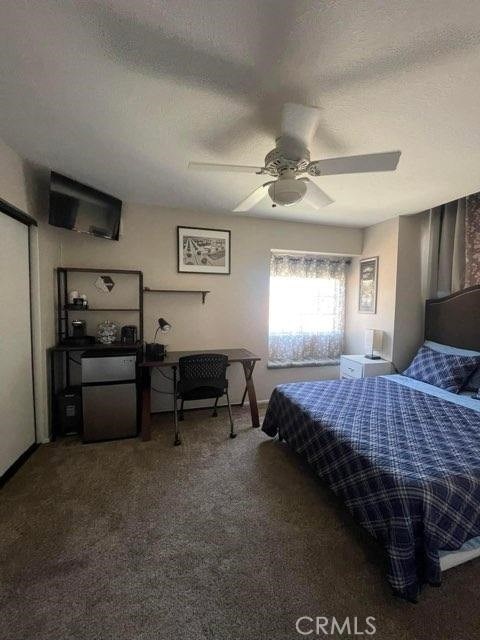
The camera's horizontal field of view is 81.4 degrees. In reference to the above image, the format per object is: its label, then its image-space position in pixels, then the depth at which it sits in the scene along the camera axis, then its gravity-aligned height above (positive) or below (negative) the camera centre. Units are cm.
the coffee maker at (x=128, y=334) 301 -36
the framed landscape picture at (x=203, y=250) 328 +62
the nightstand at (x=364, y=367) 335 -76
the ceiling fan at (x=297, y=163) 139 +79
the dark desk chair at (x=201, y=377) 262 -72
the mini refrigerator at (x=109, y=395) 259 -89
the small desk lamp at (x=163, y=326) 310 -28
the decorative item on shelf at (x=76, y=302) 281 -2
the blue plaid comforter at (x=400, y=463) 123 -84
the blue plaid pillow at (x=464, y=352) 257 -48
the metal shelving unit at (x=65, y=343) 270 -44
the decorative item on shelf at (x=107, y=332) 292 -34
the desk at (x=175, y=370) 270 -71
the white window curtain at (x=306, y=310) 386 -9
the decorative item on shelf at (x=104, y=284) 303 +18
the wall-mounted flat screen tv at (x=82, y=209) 233 +83
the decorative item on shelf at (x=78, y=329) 286 -30
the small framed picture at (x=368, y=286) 367 +26
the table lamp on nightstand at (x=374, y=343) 352 -48
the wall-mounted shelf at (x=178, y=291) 315 +12
